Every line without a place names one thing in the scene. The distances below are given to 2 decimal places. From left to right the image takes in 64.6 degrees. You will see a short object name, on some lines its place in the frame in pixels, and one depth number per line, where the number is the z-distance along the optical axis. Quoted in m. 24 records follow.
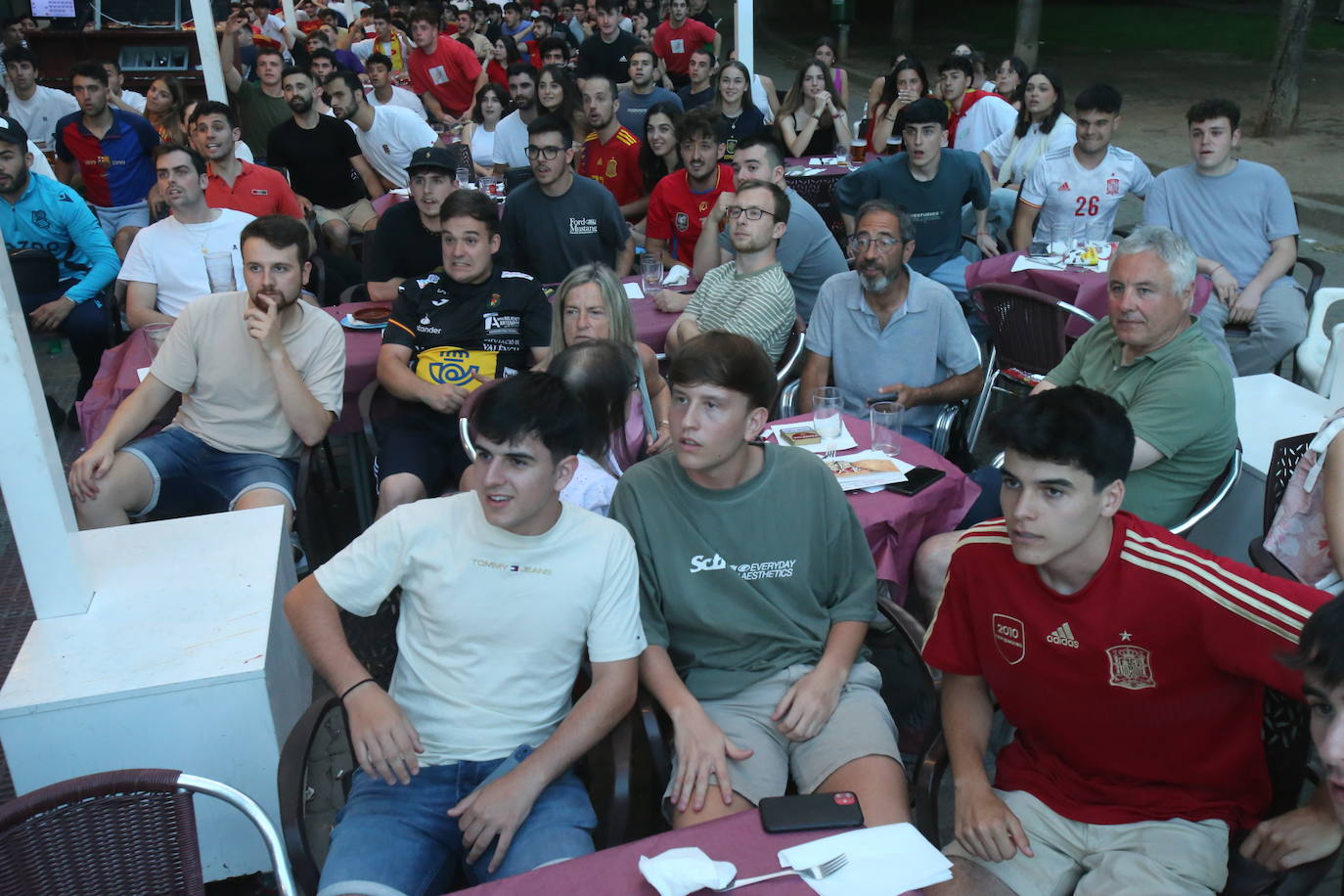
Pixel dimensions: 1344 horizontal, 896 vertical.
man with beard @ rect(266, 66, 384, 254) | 7.82
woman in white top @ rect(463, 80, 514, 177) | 9.20
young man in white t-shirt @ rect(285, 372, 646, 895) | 2.31
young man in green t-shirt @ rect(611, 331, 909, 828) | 2.52
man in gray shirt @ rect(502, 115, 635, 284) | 5.87
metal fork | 1.67
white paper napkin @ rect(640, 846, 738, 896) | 1.62
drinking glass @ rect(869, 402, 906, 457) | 3.51
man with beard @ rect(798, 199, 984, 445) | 4.21
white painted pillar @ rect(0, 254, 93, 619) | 2.55
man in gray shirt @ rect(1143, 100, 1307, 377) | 5.41
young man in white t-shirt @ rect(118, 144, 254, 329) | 5.12
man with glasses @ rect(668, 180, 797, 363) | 4.73
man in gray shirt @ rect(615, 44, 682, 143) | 9.07
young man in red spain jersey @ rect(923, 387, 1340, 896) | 2.06
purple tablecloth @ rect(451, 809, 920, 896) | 1.68
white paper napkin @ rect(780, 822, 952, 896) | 1.67
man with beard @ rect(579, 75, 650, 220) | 7.53
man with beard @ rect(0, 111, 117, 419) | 6.01
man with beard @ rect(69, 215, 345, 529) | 3.82
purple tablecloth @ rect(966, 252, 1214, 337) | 5.14
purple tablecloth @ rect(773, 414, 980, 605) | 3.15
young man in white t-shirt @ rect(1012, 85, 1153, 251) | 6.16
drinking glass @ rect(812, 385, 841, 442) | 3.56
